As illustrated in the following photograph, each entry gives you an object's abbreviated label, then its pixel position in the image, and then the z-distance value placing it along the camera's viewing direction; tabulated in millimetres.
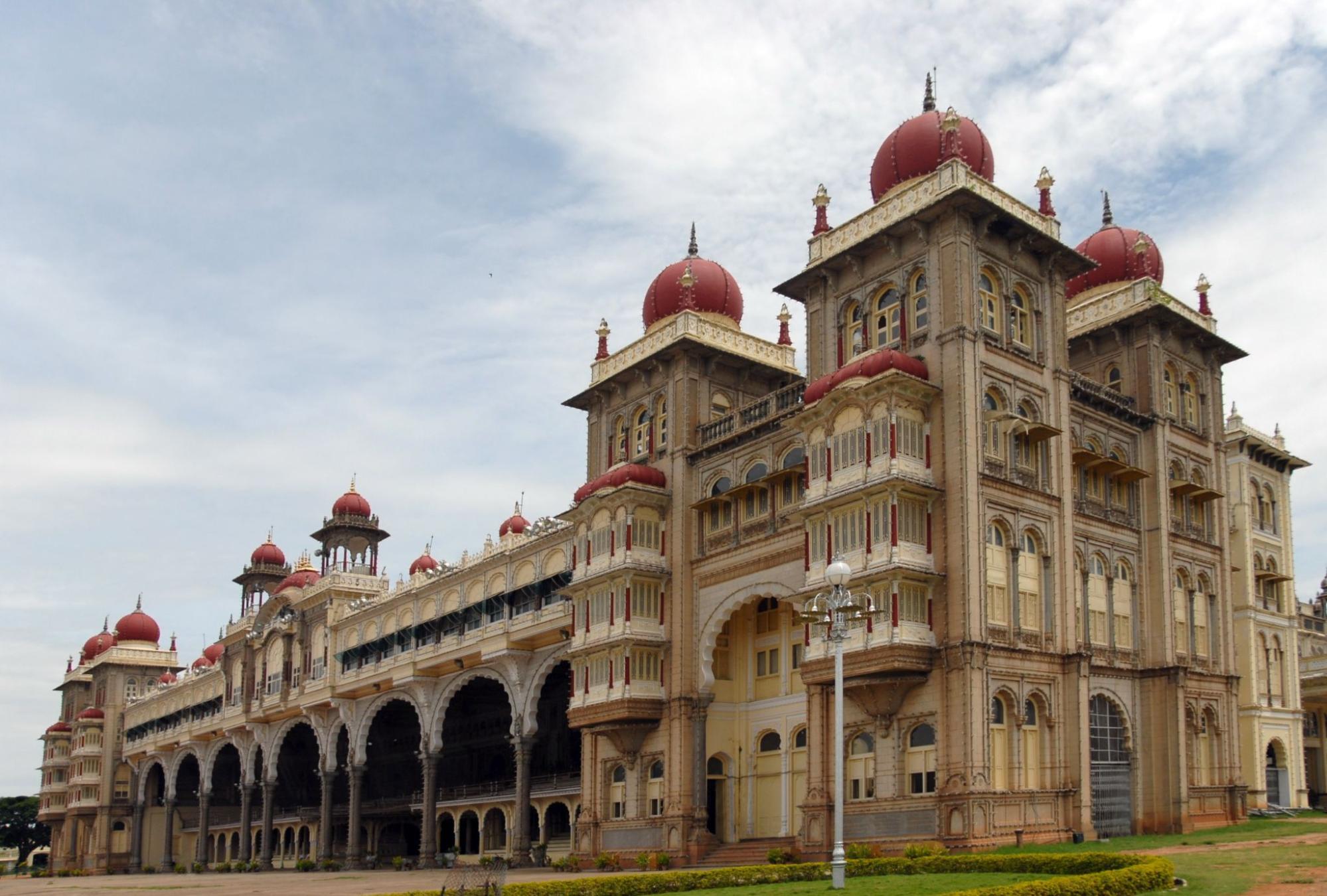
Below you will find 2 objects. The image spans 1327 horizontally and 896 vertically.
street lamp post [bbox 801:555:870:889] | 26000
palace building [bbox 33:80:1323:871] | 37281
